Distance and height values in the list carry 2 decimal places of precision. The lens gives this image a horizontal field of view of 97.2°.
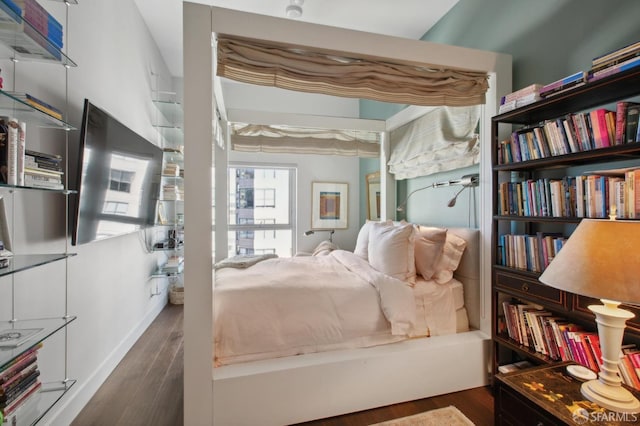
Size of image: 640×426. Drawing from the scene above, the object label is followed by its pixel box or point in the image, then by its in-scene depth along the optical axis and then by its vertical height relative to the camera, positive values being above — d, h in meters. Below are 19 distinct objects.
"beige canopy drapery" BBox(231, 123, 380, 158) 3.49 +0.97
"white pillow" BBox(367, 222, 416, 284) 2.10 -0.29
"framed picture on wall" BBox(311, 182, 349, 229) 4.66 +0.17
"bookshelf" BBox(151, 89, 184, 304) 3.29 +0.30
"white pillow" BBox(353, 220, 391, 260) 2.75 -0.28
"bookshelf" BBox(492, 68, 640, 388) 1.36 +0.02
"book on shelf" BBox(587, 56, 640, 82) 1.18 +0.65
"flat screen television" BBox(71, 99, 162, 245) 1.71 +0.27
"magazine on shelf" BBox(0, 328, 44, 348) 1.14 -0.52
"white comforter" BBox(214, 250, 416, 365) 1.73 -0.64
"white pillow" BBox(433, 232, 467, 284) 2.16 -0.35
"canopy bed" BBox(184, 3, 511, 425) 1.54 -0.87
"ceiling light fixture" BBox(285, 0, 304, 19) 2.54 +1.88
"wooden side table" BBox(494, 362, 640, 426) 1.03 -0.74
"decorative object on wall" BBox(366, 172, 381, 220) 4.18 +0.30
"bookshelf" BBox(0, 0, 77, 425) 1.11 -0.21
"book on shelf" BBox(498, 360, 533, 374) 1.88 -1.01
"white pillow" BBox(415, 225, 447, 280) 2.15 -0.27
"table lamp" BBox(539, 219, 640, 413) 0.93 -0.22
